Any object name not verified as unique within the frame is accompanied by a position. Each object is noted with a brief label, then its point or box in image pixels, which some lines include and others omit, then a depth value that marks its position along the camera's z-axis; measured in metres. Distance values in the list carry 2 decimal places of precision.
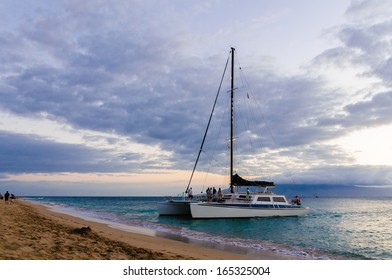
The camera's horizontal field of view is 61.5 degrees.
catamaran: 36.72
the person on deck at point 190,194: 41.39
